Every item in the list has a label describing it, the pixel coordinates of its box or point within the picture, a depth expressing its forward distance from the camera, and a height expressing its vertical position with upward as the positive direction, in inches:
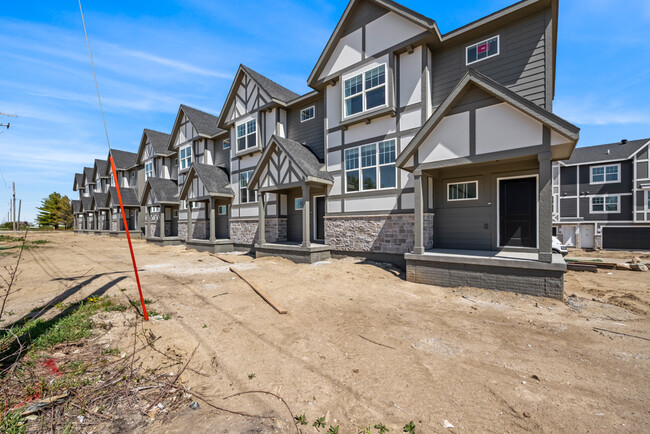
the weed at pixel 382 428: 106.8 -85.6
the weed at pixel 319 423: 111.7 -86.5
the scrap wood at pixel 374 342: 178.9 -86.6
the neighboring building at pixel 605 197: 872.3 +62.8
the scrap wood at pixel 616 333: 187.3 -86.2
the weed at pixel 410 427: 107.8 -86.0
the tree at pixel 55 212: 2175.2 +67.5
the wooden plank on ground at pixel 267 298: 240.3 -81.7
